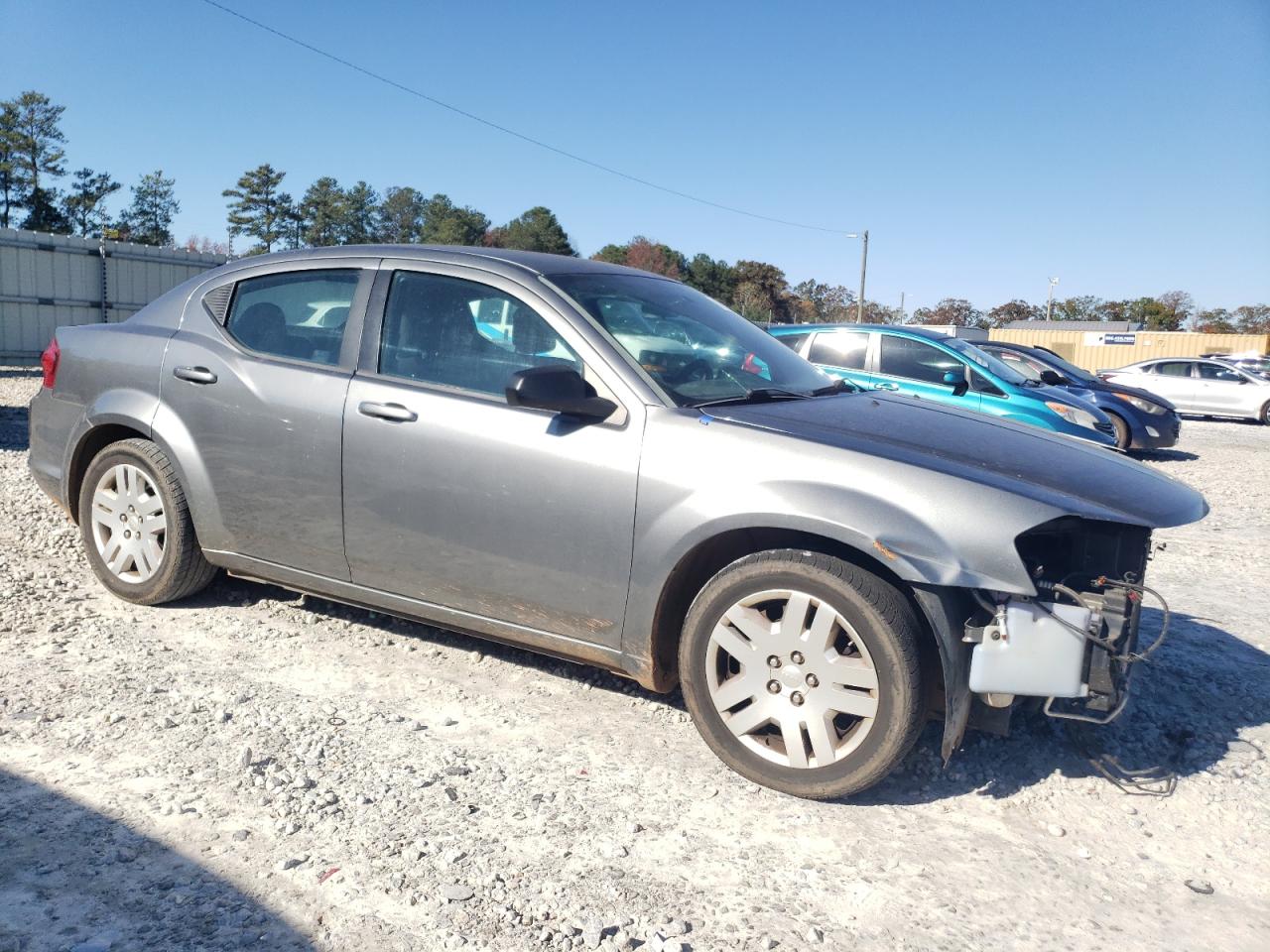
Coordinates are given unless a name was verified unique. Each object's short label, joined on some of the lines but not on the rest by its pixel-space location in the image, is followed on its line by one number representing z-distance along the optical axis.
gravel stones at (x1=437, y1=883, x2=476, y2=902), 2.62
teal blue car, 9.89
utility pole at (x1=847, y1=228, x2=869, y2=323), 48.72
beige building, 52.62
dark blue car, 14.66
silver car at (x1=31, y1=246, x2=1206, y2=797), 3.09
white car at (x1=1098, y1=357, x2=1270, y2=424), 21.92
